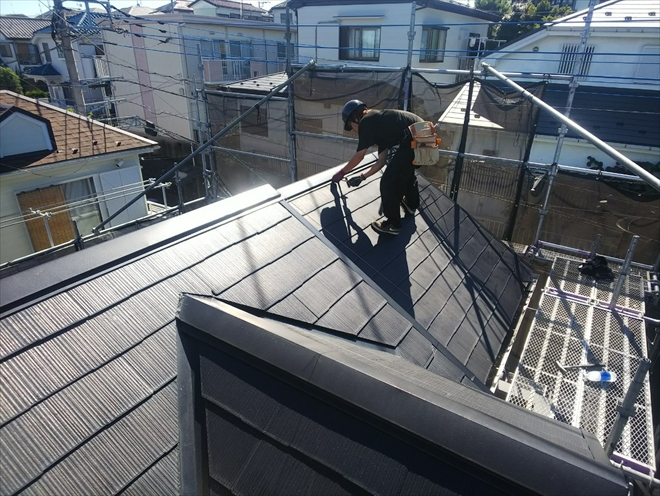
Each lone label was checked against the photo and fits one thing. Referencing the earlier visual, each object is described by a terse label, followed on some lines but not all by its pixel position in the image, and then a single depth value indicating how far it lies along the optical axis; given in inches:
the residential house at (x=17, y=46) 1290.7
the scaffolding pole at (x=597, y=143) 136.3
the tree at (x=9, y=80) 1010.1
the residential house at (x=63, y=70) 957.2
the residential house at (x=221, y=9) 1137.4
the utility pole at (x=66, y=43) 445.7
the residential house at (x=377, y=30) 720.3
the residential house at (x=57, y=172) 361.7
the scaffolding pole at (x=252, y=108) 290.5
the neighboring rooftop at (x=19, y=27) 1307.8
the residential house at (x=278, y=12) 1130.0
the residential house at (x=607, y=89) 531.8
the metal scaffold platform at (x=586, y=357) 133.9
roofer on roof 162.9
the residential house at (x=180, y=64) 821.9
